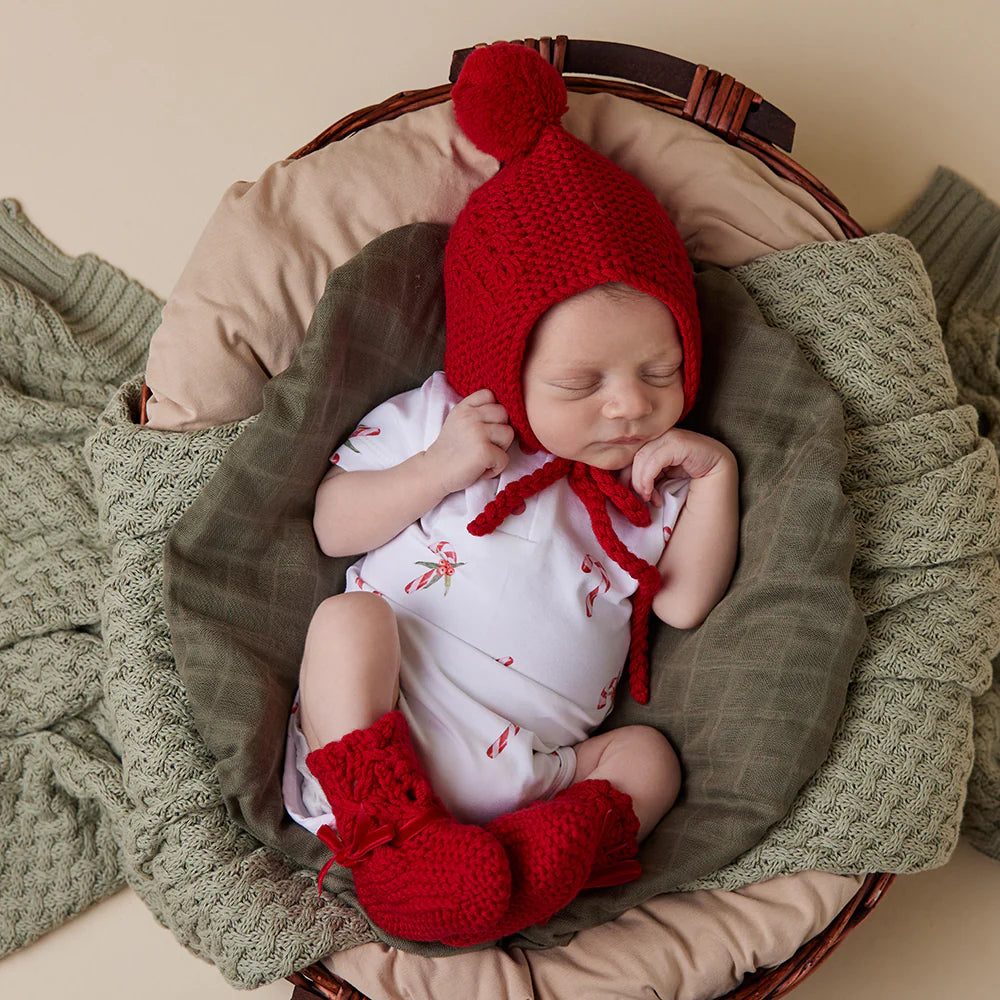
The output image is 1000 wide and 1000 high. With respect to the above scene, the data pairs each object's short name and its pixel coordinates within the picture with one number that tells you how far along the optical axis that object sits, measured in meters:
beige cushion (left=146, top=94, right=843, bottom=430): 1.53
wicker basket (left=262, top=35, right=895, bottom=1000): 1.65
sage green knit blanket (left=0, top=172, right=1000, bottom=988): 1.41
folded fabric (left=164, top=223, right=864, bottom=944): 1.43
